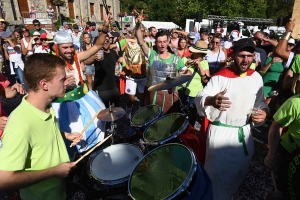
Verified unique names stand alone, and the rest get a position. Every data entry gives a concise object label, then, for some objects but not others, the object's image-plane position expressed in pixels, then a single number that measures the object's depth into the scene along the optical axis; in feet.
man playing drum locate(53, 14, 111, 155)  8.68
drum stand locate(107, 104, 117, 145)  8.78
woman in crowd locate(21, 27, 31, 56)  23.49
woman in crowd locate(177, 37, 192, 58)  18.26
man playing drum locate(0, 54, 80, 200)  4.27
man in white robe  7.70
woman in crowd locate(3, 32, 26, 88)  24.13
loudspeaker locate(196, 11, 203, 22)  59.06
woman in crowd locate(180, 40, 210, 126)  14.92
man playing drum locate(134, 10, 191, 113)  12.99
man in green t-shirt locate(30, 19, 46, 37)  27.69
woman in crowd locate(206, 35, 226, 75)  17.70
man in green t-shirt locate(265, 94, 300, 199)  6.24
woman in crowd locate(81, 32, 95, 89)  12.49
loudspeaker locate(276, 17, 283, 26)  30.85
